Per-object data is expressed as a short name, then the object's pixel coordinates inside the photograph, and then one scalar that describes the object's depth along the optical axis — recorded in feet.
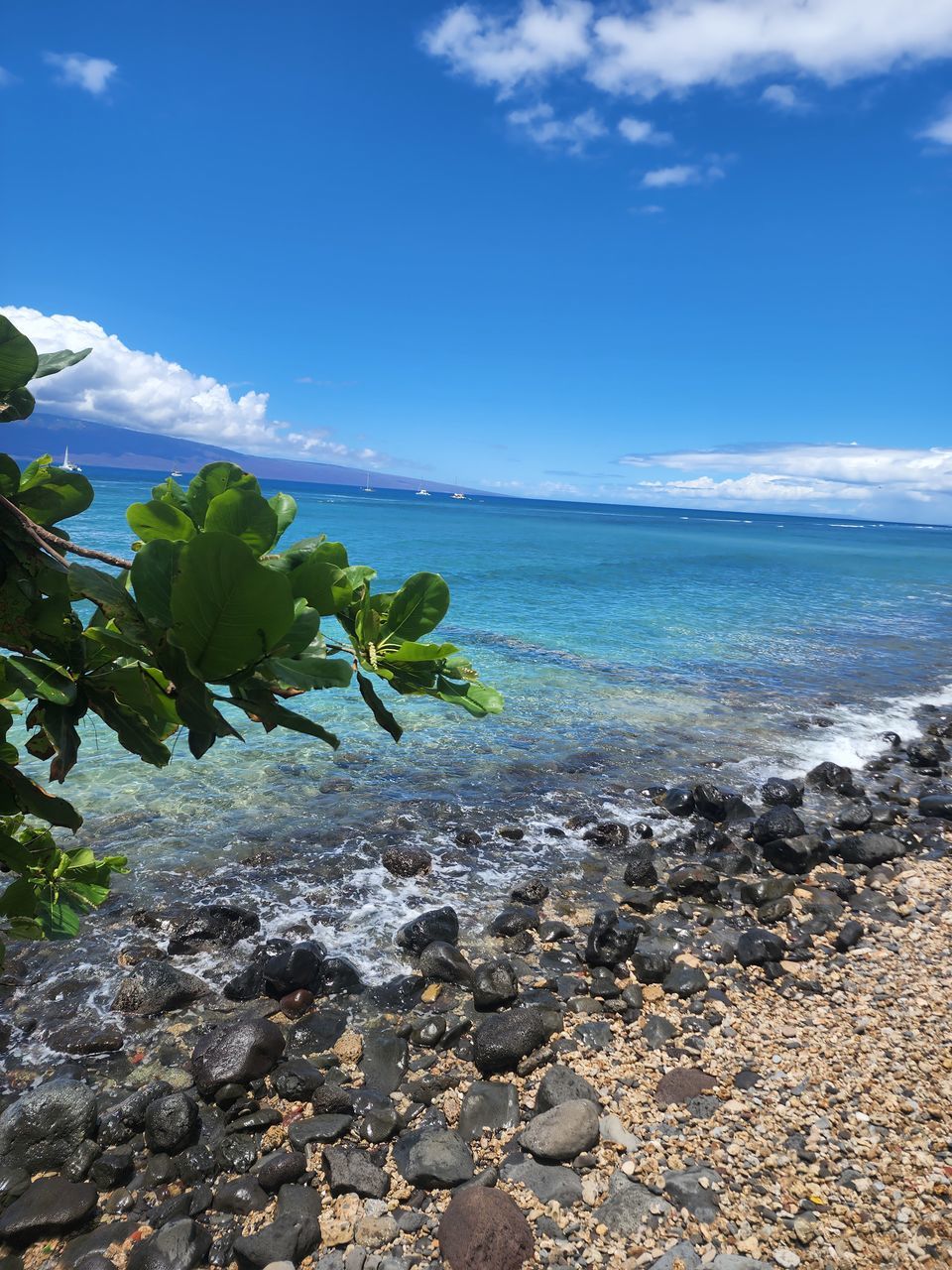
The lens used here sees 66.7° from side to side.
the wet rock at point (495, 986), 18.67
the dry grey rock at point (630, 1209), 12.21
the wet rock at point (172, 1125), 14.17
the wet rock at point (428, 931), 21.13
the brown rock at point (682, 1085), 15.24
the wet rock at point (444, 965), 19.79
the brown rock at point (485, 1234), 11.64
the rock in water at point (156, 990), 18.22
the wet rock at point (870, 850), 27.63
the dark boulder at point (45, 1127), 13.82
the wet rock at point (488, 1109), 14.79
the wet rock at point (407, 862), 25.67
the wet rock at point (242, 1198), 13.07
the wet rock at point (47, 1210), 12.50
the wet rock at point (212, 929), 20.92
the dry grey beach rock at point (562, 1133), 13.70
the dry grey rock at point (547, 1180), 12.86
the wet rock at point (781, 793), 33.14
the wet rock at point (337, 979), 19.19
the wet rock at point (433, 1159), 13.35
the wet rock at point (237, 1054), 15.57
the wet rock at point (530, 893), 24.16
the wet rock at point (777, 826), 28.94
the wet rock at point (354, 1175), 13.21
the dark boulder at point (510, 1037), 16.39
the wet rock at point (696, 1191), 12.36
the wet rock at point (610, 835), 28.71
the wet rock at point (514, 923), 22.17
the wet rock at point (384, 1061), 16.19
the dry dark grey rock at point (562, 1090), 15.11
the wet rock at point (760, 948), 20.66
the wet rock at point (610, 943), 20.58
